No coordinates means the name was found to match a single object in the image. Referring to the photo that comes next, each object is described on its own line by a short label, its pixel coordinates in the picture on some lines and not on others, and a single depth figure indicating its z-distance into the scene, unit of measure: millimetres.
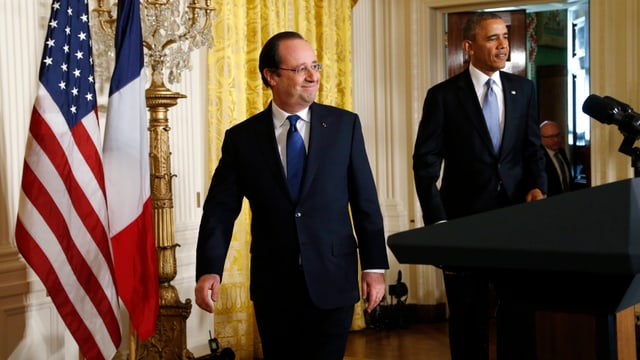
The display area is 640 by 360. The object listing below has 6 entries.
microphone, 2514
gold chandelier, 4004
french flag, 3482
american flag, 3211
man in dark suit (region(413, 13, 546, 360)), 3619
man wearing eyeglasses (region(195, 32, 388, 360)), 2686
